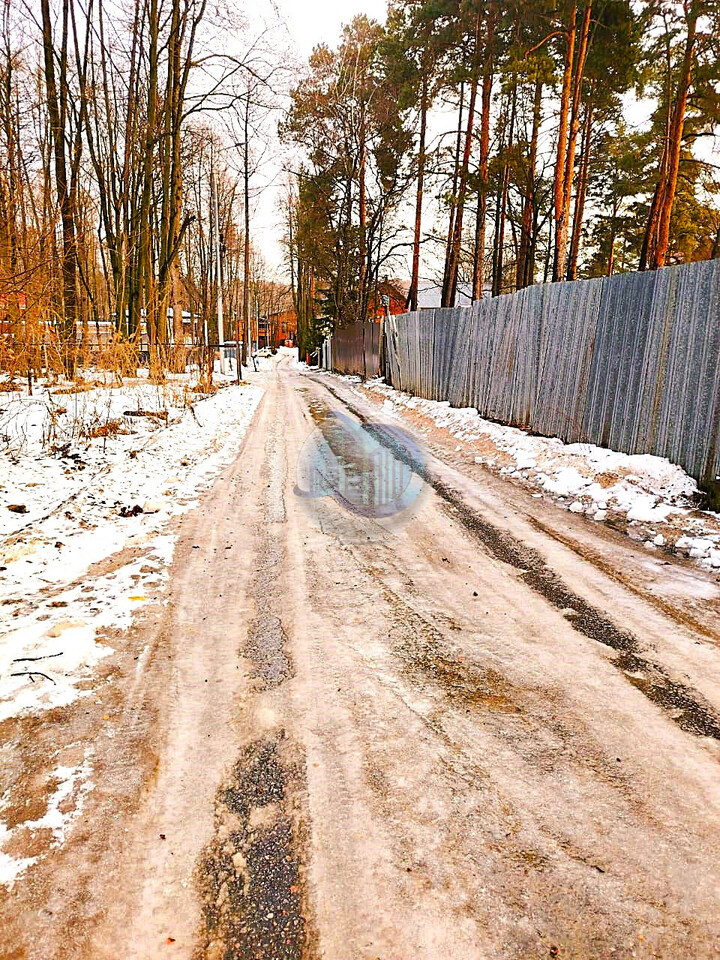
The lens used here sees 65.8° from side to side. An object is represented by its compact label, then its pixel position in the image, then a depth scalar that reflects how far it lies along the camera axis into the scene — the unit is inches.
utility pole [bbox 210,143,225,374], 994.8
